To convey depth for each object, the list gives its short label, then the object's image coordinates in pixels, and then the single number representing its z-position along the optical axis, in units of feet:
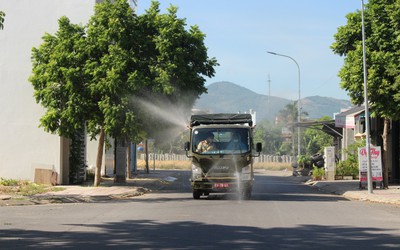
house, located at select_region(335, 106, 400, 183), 122.11
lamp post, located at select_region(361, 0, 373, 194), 90.12
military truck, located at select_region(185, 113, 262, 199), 80.18
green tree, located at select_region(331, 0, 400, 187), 93.61
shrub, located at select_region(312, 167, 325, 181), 152.82
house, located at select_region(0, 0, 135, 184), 116.47
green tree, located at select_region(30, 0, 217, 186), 97.86
